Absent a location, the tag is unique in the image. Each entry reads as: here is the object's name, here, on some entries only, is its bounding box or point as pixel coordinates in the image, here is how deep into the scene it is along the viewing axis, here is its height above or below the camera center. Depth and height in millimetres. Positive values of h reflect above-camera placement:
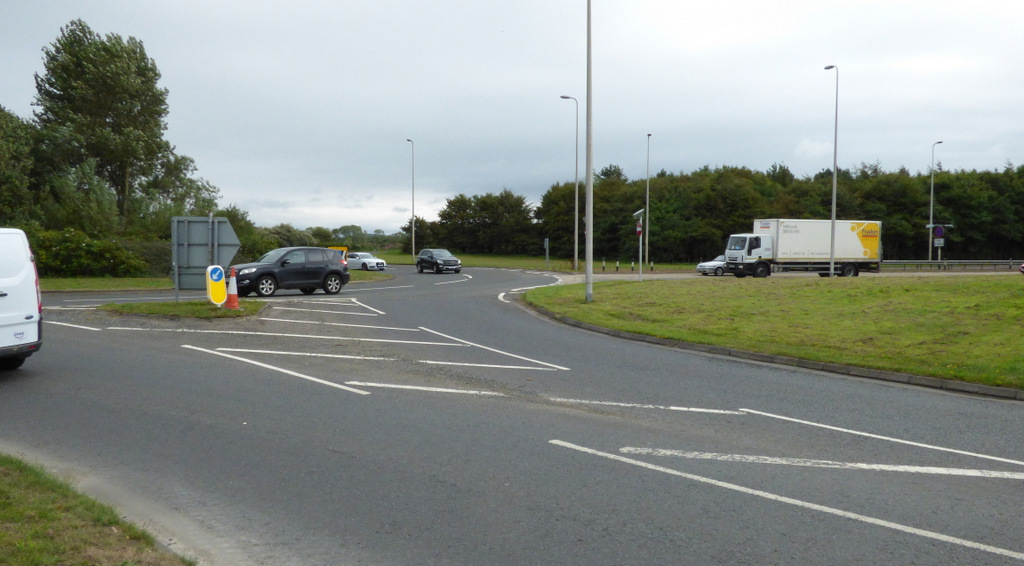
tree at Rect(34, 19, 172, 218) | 48719 +10153
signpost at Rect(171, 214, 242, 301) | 17688 +27
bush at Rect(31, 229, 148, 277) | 32125 -502
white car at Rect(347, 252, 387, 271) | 53656 -1075
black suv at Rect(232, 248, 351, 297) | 23328 -833
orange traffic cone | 17117 -1172
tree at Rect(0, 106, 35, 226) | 38312 +4130
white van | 8836 -690
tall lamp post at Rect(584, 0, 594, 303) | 21562 +2382
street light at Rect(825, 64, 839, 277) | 35844 +298
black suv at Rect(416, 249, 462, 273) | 47250 -891
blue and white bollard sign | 16719 -897
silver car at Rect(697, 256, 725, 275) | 42356 -1032
